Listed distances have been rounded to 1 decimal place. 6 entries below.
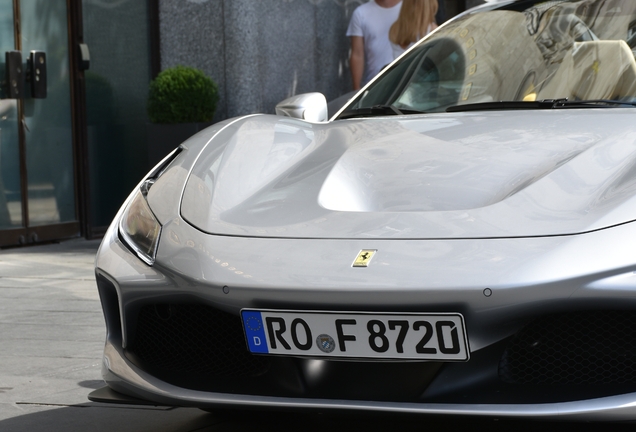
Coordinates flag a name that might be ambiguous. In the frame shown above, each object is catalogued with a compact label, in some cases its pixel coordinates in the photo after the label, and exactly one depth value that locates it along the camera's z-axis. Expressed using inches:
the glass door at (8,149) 543.7
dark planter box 593.4
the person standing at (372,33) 577.4
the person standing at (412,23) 537.4
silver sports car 165.6
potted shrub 594.5
